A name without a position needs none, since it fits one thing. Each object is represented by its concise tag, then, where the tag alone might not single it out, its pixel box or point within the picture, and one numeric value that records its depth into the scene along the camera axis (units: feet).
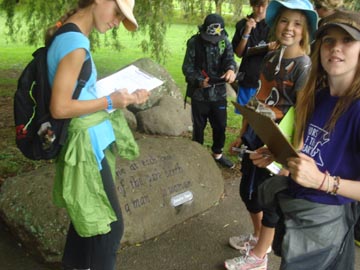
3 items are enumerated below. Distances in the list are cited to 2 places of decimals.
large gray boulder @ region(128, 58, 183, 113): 19.40
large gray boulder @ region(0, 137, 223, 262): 8.68
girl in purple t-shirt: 4.76
